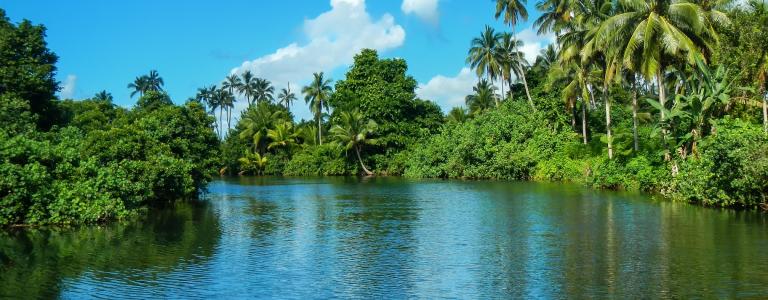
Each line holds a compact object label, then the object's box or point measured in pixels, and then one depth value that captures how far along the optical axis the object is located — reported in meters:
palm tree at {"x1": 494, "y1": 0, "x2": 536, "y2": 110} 58.72
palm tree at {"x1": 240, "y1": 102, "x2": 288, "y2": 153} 84.19
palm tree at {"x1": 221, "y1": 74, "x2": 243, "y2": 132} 108.38
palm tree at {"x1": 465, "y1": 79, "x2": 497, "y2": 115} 74.94
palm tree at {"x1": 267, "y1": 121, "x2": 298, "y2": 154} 82.62
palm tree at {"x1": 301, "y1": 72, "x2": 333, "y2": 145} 83.38
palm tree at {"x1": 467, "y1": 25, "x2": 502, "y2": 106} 62.41
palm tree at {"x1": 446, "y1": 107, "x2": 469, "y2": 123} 72.19
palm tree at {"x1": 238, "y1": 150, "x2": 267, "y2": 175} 83.67
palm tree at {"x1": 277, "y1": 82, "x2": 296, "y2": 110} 106.44
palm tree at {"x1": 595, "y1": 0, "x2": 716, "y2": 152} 30.00
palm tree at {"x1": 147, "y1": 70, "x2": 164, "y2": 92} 112.00
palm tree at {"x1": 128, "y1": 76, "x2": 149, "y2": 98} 112.00
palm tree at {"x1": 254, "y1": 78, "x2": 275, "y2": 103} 107.94
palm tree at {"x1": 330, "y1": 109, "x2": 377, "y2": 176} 68.44
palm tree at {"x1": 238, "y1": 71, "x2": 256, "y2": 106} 107.94
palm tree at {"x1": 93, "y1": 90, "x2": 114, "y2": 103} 105.15
